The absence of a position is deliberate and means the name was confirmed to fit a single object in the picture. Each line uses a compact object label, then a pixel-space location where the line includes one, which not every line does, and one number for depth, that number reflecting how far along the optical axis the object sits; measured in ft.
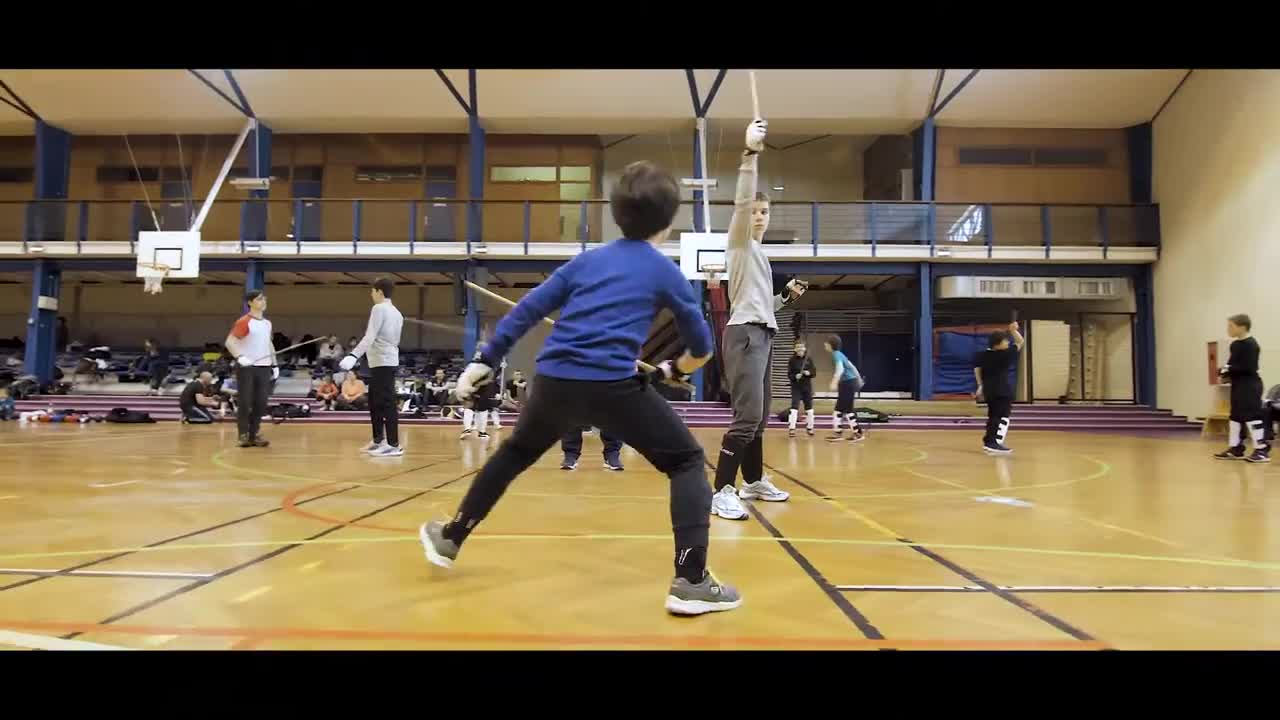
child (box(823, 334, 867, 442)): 35.65
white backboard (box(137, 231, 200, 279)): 46.96
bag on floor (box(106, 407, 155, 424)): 42.24
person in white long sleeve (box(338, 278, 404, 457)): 22.88
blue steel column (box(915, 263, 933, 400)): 52.75
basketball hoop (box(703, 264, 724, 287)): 43.50
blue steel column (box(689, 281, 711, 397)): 50.19
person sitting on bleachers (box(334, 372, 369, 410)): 49.19
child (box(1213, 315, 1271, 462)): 25.16
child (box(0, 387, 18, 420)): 45.93
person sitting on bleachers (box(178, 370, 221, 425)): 41.09
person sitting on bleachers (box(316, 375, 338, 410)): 49.90
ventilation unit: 53.36
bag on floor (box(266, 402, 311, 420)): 45.21
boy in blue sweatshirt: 7.14
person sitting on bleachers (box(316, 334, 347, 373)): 58.57
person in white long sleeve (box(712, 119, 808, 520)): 12.38
